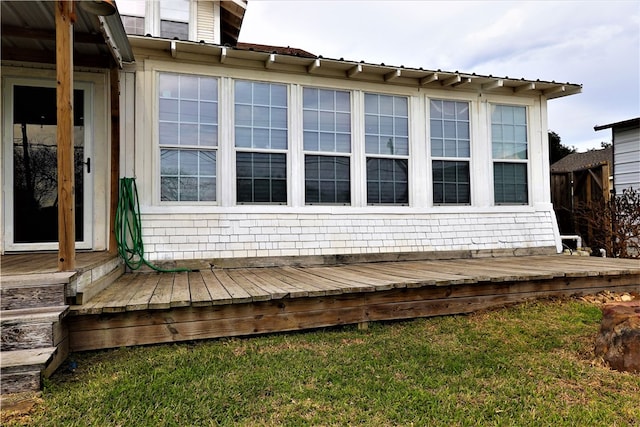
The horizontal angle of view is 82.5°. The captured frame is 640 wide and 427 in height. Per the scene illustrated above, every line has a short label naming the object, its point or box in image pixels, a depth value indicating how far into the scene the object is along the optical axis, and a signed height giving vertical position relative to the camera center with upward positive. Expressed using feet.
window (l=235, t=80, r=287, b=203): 15.35 +3.26
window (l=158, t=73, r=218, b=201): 14.53 +3.35
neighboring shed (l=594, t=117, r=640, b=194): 31.40 +5.27
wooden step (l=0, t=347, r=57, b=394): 6.28 -2.61
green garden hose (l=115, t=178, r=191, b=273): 13.51 -0.27
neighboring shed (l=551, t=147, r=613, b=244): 23.15 +1.49
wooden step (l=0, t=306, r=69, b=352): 6.89 -2.05
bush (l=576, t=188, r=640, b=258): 20.67 -0.74
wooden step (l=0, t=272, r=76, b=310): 7.48 -1.43
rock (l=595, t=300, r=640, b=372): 7.79 -2.79
